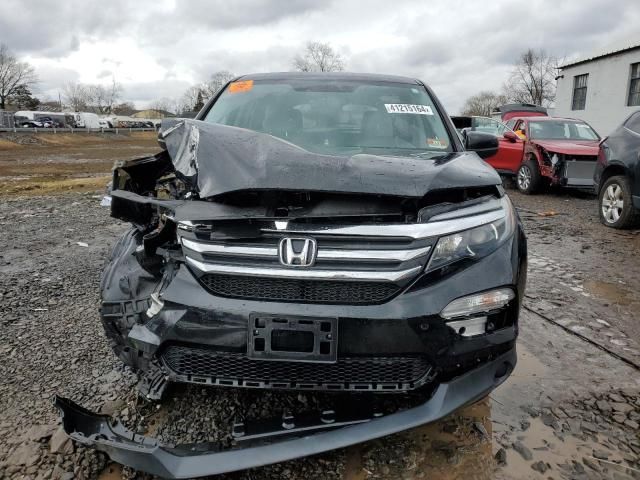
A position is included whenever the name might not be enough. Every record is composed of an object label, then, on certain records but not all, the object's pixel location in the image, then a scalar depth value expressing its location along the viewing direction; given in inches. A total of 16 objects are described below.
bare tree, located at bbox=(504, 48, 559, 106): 2224.7
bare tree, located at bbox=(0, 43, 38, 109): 2484.0
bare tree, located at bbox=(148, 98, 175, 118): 4003.4
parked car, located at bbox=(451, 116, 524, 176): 397.7
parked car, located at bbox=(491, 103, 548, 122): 709.3
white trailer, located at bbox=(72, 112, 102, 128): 2182.6
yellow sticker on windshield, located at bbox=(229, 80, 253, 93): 135.6
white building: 835.4
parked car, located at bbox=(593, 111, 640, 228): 239.0
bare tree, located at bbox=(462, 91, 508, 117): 2859.3
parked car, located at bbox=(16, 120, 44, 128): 1920.0
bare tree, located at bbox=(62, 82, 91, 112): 3572.8
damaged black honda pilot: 68.1
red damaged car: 348.5
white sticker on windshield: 124.3
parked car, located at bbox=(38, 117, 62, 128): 2014.8
